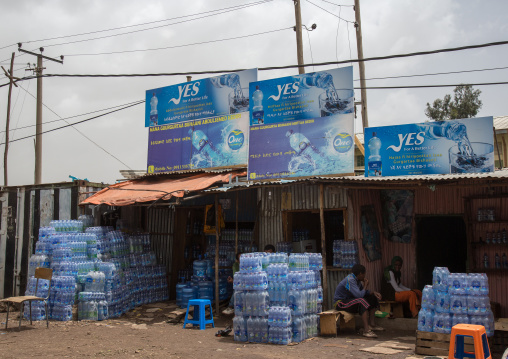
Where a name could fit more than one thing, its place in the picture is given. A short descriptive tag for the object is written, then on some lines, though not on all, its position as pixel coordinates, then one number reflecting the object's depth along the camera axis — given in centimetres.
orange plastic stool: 701
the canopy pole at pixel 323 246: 1119
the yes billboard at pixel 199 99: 1543
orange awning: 1320
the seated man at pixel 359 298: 1040
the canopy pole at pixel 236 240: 1357
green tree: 2941
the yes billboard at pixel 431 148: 1205
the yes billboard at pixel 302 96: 1342
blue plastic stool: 1173
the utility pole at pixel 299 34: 1648
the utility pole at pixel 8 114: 2511
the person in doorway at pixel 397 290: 1146
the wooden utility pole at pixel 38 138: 2144
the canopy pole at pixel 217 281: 1287
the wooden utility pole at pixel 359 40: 1939
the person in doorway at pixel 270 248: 1222
